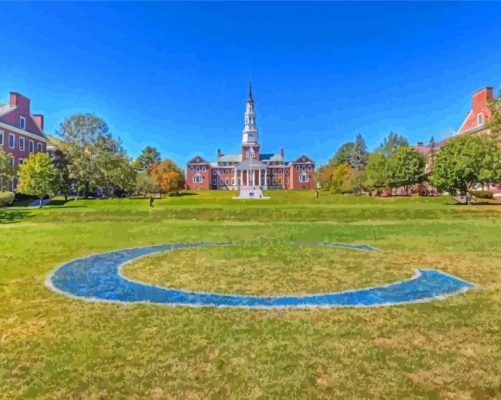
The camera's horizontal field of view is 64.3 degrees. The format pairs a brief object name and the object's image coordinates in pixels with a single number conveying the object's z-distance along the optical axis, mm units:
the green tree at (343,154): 110631
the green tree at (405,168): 58656
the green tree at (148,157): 106312
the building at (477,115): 59031
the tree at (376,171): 64838
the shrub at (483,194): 49916
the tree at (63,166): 52688
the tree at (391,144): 74250
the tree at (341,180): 73250
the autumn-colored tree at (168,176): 69506
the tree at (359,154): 108369
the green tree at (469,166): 41472
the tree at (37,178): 43594
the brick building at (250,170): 110125
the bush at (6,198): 40444
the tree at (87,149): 54094
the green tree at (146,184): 63188
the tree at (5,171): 40125
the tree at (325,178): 86638
